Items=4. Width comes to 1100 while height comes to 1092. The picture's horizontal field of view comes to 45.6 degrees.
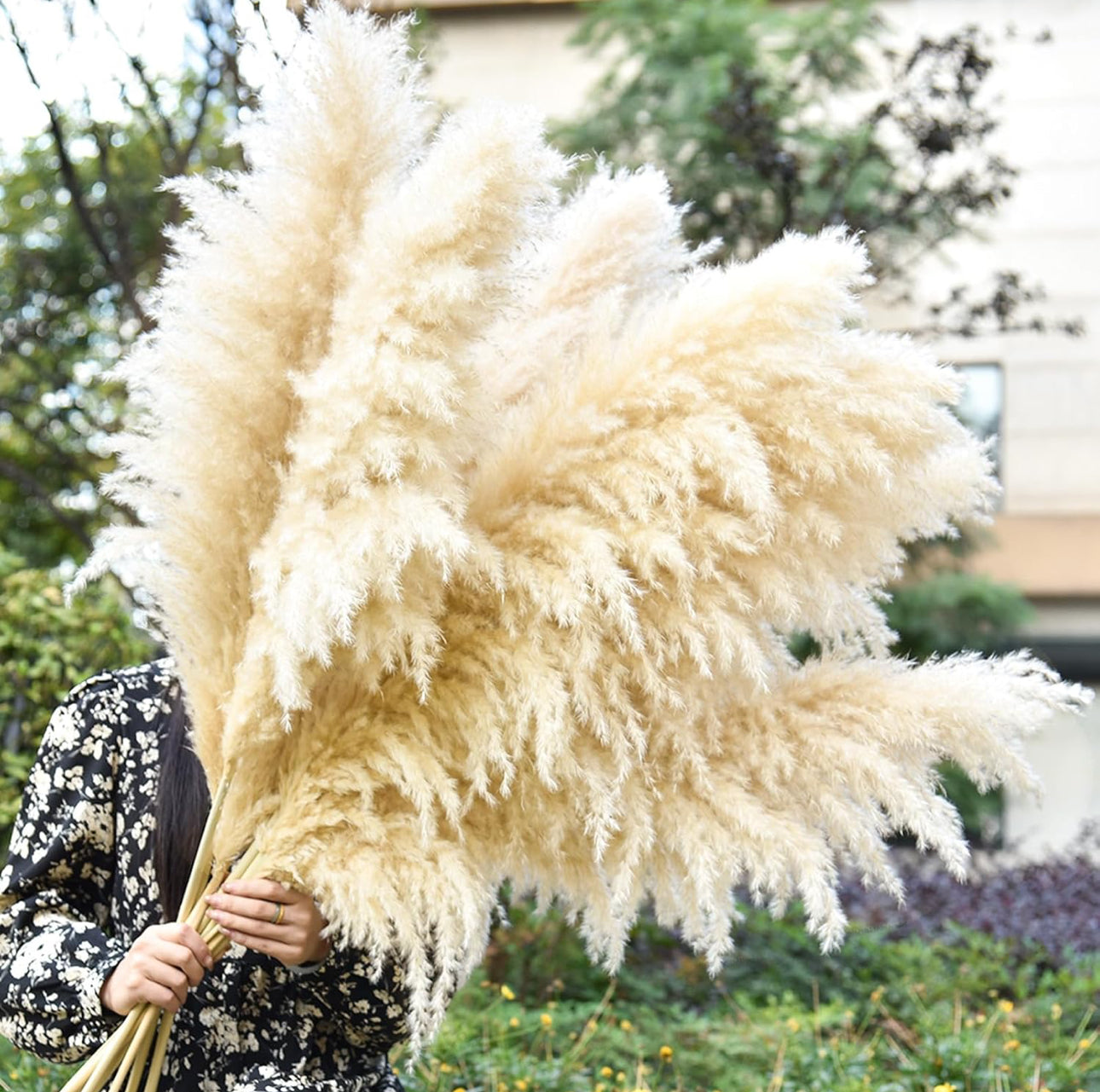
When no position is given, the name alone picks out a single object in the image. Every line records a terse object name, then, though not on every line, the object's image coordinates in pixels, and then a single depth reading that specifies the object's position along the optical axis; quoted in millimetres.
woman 1889
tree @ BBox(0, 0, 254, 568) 4996
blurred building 10289
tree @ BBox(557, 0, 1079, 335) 6258
